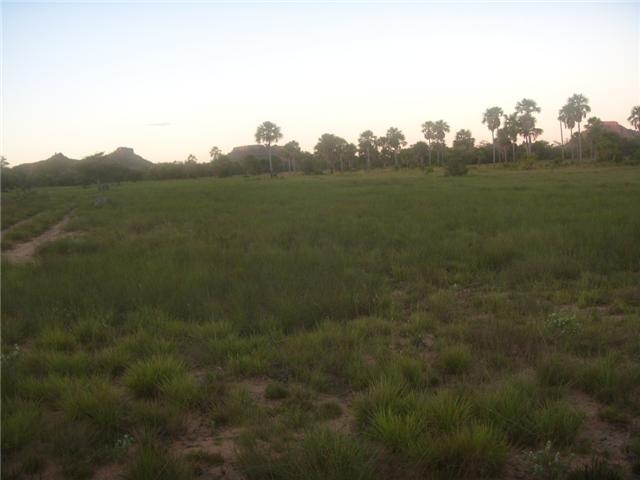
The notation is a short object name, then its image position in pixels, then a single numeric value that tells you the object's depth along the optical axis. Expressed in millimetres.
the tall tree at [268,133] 95062
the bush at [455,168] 52062
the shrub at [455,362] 4633
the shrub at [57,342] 5445
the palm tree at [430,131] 101812
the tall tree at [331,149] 118750
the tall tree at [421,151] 103562
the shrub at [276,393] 4277
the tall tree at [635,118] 80500
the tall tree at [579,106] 76925
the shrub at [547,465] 3025
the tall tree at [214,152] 156650
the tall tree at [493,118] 83062
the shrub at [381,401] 3754
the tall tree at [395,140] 113312
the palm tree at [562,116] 78994
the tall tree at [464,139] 112312
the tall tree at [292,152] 120625
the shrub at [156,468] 3102
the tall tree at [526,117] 81812
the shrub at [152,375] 4332
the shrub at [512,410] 3482
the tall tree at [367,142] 114188
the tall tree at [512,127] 82438
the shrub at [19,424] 3480
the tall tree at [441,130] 100688
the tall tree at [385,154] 115062
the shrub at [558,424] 3426
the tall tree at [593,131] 75312
